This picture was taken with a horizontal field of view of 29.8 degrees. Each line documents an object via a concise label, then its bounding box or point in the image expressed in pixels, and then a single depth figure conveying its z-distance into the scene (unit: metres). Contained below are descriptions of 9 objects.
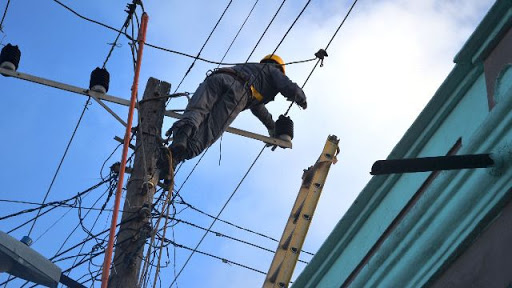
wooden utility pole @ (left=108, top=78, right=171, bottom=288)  9.27
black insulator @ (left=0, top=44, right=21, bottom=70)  11.52
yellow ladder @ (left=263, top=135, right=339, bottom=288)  7.16
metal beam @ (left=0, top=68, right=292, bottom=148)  11.32
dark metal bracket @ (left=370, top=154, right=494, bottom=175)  4.04
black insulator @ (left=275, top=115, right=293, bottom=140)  11.77
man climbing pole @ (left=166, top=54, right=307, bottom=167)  10.52
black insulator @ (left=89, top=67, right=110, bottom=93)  11.48
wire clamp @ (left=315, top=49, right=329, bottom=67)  9.89
